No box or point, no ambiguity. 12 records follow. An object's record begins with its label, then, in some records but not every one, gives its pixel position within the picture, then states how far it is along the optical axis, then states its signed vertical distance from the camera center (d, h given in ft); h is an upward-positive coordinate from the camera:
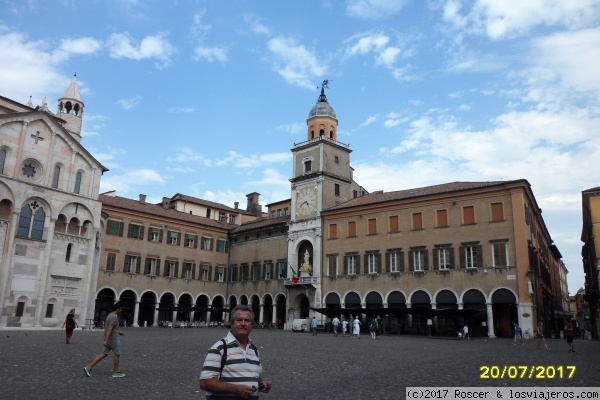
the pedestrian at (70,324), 61.98 -1.04
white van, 138.21 -0.97
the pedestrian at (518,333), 98.86 -1.15
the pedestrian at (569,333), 66.85 -0.56
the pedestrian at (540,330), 71.90 -0.30
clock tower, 153.79 +39.94
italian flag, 153.79 +12.42
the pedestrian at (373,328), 103.10 -0.90
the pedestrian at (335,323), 119.50 -0.14
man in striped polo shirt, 12.74 -1.17
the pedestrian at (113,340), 36.42 -1.65
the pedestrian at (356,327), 107.04 -0.84
